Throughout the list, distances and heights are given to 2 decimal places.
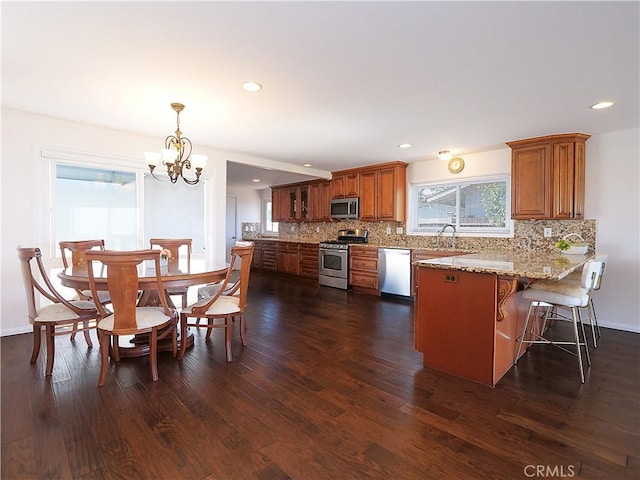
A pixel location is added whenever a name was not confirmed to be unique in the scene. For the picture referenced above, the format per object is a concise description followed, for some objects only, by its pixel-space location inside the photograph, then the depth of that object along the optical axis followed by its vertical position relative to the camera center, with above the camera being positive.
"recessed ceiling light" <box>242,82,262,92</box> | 2.53 +1.20
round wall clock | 4.91 +1.10
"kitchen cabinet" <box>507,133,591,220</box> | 3.74 +0.72
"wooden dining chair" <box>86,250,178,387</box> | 2.16 -0.50
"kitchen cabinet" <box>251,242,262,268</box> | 8.13 -0.60
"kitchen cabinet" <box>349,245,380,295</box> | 5.46 -0.62
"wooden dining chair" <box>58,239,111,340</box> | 3.12 -0.19
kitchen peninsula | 2.30 -0.61
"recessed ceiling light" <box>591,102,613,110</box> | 2.86 +1.19
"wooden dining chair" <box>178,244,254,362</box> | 2.70 -0.64
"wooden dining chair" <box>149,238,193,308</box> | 3.41 -0.16
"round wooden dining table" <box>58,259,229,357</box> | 2.40 -0.36
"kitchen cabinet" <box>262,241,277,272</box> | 7.73 -0.54
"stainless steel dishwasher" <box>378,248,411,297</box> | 5.08 -0.60
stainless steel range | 5.88 -0.46
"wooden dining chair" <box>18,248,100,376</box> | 2.39 -0.63
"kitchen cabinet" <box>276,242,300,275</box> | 7.13 -0.55
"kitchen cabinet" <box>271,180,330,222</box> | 6.86 +0.77
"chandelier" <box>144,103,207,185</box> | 2.88 +0.70
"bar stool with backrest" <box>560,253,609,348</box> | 2.88 -0.43
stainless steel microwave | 6.05 +0.53
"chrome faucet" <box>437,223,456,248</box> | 4.97 +0.03
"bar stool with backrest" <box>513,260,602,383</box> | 2.44 -0.47
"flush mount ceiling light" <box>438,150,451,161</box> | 4.67 +1.19
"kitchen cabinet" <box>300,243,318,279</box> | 6.70 -0.56
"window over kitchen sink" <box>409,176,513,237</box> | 4.66 +0.45
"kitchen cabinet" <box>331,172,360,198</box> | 6.11 +0.98
